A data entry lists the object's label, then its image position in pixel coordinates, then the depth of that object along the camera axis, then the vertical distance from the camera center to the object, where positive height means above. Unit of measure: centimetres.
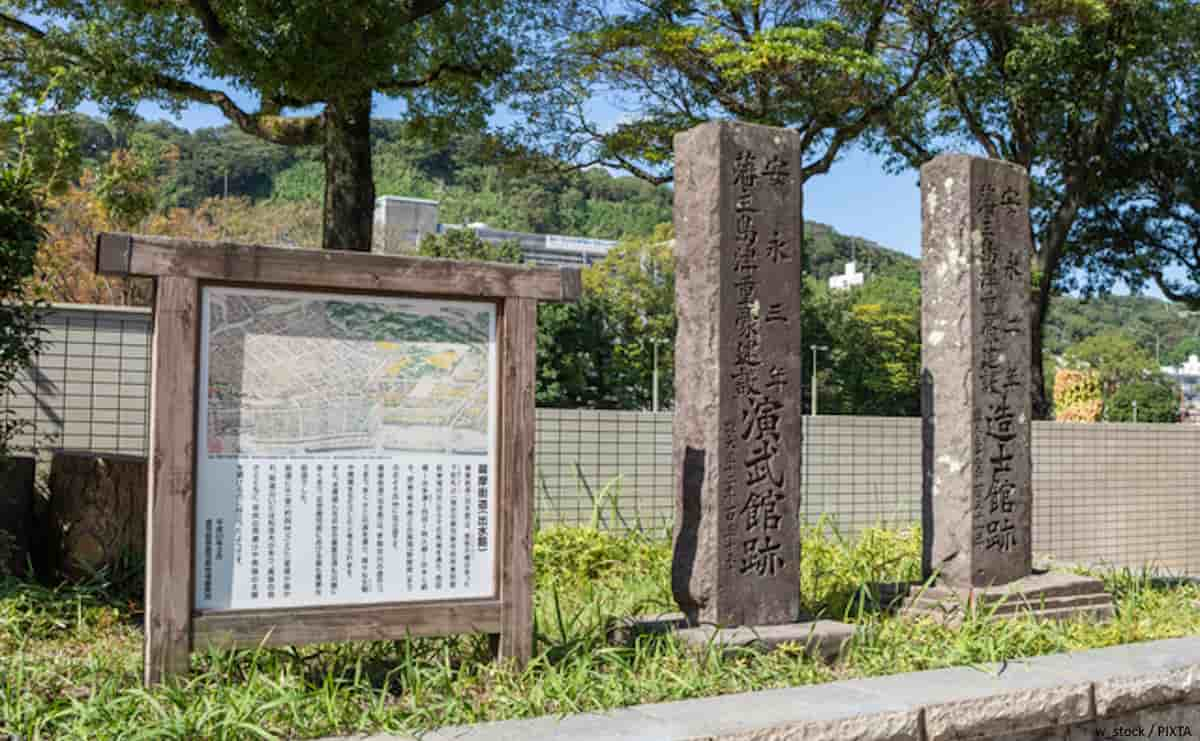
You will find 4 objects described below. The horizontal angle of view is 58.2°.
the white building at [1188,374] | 10638 +464
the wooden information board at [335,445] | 374 -14
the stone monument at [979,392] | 617 +14
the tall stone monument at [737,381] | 510 +15
